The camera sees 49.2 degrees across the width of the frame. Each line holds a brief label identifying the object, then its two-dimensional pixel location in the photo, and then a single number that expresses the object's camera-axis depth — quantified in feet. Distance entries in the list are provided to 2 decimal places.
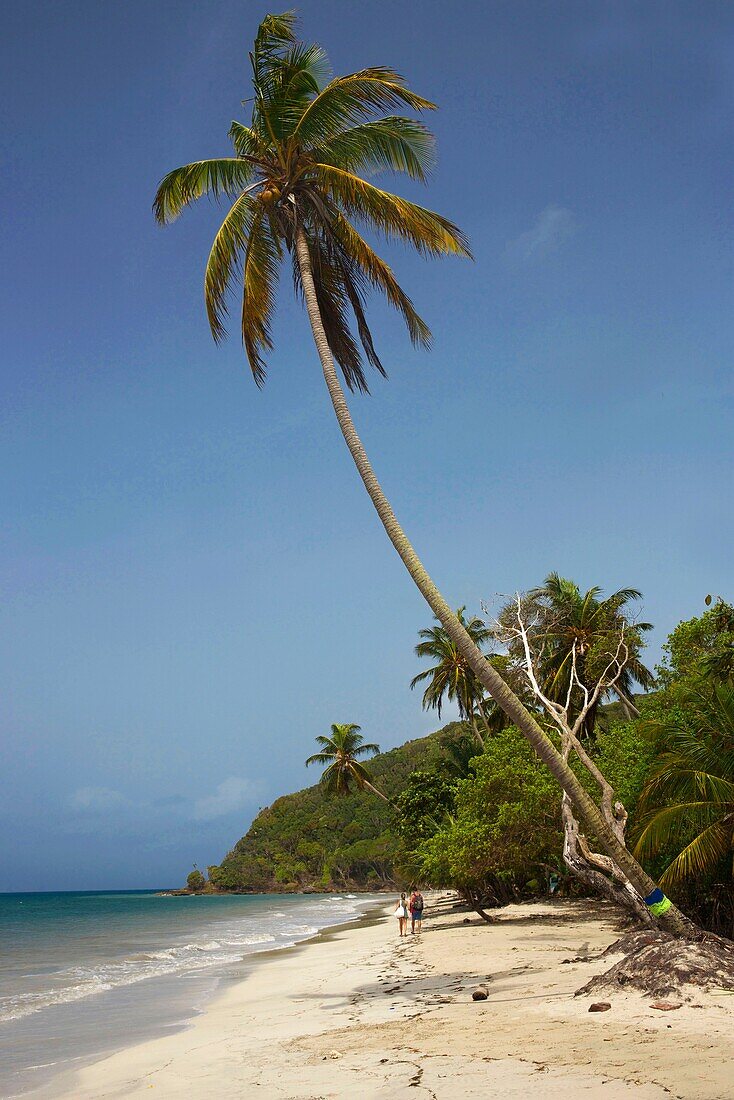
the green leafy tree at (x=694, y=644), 47.19
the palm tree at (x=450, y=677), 129.59
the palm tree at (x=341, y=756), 167.73
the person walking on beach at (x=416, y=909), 74.74
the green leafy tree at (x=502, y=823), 67.82
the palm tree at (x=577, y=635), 94.53
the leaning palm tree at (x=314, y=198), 38.22
